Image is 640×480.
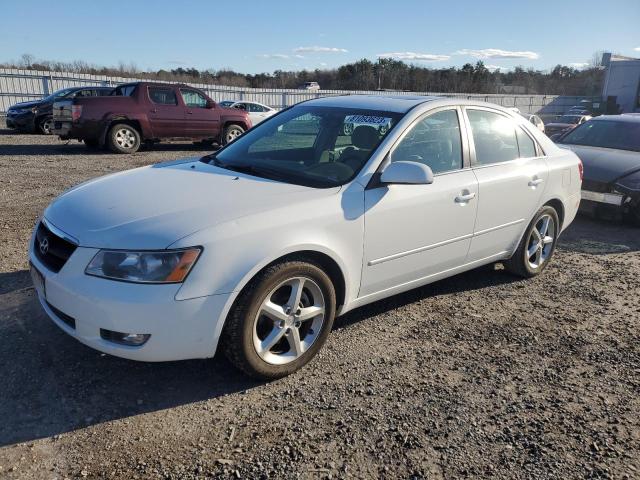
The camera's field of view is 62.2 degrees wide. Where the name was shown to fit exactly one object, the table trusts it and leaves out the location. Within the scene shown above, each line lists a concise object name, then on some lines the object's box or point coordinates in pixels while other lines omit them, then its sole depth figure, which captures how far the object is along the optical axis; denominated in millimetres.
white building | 33125
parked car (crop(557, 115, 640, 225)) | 7302
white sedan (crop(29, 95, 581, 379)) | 2787
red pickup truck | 12438
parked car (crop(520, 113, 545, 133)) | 14475
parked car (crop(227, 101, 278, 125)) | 20000
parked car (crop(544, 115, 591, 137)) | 19781
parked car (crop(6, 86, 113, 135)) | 16969
